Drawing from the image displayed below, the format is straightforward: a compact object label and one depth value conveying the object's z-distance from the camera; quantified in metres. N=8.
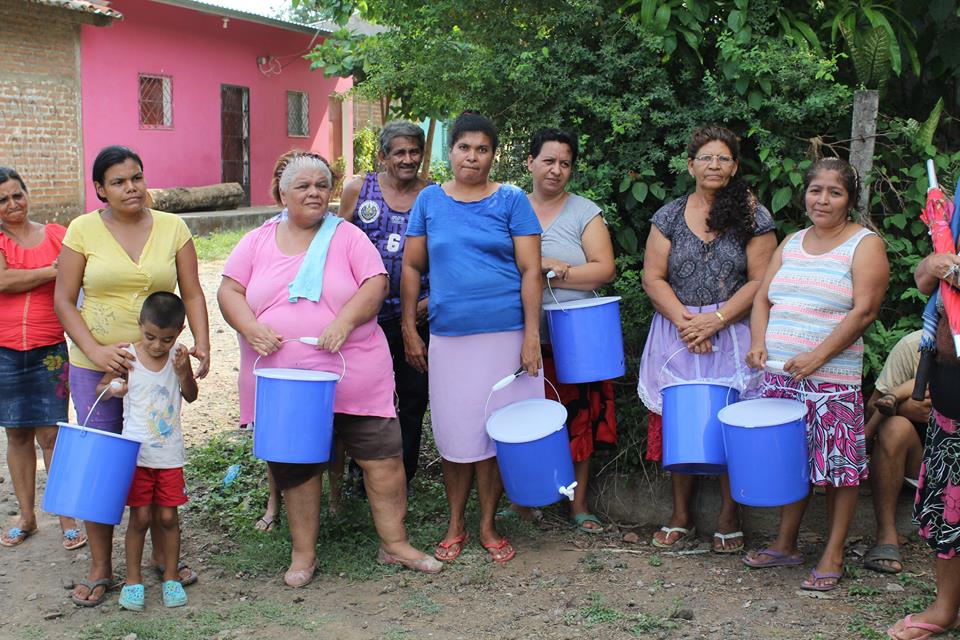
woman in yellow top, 3.87
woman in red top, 4.34
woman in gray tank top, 4.32
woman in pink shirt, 3.92
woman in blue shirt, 4.07
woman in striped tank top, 3.72
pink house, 14.25
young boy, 3.78
